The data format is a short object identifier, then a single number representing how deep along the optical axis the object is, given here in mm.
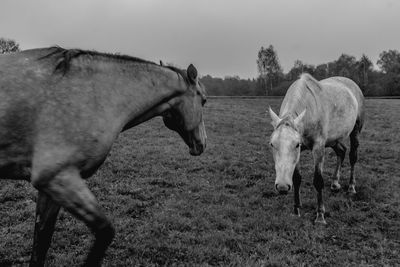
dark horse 3332
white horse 6070
